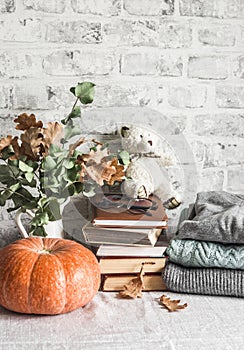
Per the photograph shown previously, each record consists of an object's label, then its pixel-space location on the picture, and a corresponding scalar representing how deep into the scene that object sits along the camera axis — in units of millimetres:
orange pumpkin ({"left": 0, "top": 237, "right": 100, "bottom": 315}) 1217
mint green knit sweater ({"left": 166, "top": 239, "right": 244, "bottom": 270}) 1359
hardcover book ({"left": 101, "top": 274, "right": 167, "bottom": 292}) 1426
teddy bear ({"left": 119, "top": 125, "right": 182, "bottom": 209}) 1549
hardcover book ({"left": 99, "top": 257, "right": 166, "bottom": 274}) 1428
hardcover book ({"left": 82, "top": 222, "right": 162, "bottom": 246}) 1435
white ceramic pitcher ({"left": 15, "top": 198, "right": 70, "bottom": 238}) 1445
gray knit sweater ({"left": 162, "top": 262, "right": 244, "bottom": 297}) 1360
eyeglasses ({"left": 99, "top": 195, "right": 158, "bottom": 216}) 1489
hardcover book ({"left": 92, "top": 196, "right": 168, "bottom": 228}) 1433
